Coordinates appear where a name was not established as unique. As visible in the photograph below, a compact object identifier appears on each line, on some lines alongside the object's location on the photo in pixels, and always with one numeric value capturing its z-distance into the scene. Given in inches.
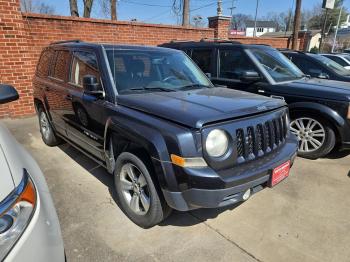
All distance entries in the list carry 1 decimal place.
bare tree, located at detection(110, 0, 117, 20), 682.6
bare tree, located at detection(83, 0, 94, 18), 607.8
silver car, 52.5
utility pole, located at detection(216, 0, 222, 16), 467.2
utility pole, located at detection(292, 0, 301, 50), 618.8
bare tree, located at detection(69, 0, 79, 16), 564.1
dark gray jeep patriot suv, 91.4
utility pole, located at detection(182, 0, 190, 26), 768.9
